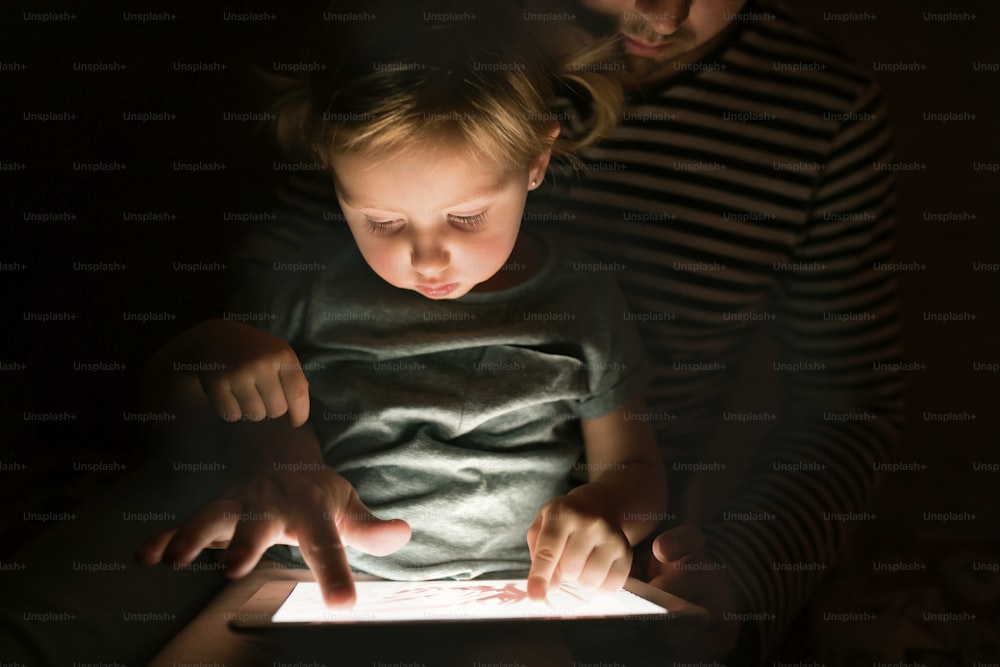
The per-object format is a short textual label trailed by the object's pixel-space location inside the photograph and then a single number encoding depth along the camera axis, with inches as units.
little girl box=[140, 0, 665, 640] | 29.0
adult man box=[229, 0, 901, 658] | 37.4
